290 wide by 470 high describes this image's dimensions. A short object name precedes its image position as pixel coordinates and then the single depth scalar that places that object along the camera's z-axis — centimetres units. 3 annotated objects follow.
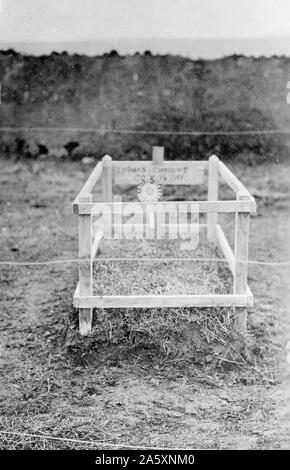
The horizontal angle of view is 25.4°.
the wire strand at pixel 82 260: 423
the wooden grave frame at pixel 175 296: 421
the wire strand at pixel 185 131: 898
